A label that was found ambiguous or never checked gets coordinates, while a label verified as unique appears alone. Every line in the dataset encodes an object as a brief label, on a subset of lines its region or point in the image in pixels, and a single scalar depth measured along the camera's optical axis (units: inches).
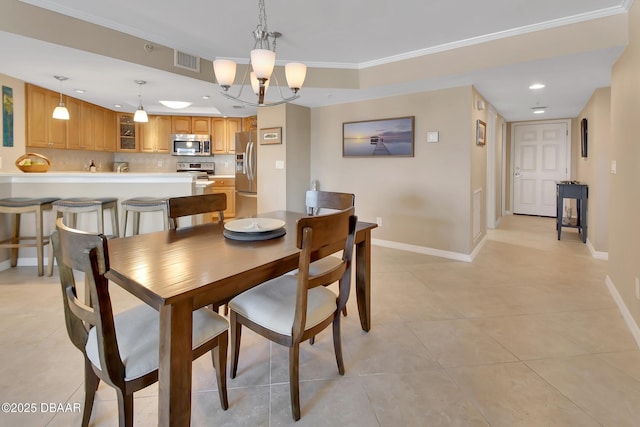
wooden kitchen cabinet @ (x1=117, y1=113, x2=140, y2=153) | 251.3
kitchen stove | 272.2
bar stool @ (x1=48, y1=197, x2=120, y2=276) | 130.6
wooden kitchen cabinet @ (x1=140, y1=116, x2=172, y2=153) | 259.0
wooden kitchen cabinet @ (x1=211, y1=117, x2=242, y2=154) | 267.7
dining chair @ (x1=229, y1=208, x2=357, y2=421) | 57.1
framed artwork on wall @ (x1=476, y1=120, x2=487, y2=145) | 166.9
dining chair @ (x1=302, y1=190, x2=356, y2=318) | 92.3
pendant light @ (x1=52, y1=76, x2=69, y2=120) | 149.4
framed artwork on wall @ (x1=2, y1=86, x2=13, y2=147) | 154.7
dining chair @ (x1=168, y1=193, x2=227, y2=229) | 87.1
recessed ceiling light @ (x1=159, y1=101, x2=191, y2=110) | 194.8
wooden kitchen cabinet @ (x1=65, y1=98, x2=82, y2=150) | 200.5
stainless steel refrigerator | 222.7
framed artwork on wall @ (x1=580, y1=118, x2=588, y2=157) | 194.7
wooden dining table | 45.3
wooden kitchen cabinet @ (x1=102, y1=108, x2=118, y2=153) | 238.0
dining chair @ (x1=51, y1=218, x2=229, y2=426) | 43.1
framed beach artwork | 175.5
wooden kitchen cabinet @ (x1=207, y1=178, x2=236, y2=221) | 262.8
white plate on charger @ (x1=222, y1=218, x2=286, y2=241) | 72.5
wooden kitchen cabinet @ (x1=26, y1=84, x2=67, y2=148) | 171.5
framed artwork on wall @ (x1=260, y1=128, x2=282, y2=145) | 199.2
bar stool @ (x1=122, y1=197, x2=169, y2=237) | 135.7
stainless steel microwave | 260.8
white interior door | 269.7
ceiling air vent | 141.0
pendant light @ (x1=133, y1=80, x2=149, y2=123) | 166.3
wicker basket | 142.3
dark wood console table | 190.4
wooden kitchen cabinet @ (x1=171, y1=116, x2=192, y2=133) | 262.5
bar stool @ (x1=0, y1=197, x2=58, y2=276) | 129.6
